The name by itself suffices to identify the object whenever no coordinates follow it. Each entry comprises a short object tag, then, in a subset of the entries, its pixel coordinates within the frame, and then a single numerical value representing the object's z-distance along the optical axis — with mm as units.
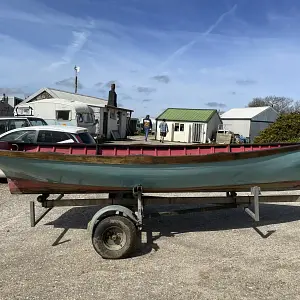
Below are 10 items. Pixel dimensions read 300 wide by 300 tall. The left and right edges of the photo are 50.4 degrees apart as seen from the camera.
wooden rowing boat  4773
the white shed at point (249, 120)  33219
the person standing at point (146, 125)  27238
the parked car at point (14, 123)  12438
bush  15148
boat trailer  4523
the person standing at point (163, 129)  29562
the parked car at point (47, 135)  9180
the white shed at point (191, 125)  29953
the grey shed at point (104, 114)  24688
